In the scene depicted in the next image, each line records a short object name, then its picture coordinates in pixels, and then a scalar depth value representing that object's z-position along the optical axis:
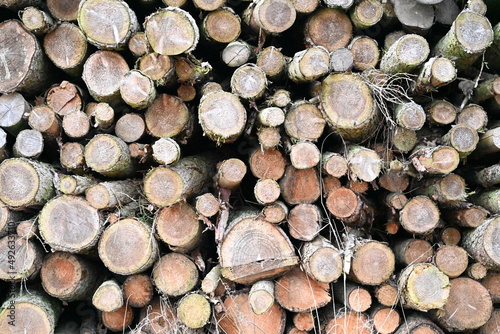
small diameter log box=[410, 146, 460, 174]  3.06
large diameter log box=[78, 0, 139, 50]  3.07
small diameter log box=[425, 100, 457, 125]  3.30
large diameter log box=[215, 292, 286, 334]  3.11
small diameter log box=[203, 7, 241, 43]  3.31
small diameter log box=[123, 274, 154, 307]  3.16
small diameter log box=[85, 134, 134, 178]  3.01
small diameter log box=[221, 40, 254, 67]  3.31
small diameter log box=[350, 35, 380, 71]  3.49
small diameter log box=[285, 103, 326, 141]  3.19
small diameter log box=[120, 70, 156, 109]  3.00
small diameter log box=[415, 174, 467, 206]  3.16
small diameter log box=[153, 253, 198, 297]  3.09
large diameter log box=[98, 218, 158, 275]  2.98
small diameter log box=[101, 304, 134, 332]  3.22
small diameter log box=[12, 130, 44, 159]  3.19
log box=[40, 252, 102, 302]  3.12
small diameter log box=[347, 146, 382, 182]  3.09
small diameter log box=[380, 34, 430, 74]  3.18
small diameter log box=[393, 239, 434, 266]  3.22
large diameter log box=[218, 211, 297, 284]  2.96
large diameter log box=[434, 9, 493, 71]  3.12
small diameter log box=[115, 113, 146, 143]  3.23
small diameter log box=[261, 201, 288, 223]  3.03
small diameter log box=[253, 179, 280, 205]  3.01
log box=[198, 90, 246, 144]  3.01
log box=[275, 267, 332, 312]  3.06
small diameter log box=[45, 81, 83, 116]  3.30
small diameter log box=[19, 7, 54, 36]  3.15
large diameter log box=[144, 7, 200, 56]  2.92
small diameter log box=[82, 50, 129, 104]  3.21
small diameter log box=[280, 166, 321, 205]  3.23
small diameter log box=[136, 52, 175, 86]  3.08
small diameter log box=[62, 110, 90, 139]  3.18
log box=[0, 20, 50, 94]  3.25
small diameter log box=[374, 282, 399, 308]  3.02
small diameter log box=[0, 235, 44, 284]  3.06
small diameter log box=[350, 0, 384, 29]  3.40
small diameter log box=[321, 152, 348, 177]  3.11
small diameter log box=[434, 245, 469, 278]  3.07
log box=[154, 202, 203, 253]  3.03
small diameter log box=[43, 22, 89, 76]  3.33
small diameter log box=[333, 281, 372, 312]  3.04
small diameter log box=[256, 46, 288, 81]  3.33
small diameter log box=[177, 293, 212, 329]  2.96
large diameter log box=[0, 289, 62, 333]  3.02
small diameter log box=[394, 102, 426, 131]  3.11
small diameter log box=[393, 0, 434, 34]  3.47
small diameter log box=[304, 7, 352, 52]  3.53
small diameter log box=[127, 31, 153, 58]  3.22
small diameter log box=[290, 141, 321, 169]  3.09
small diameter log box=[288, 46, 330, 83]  3.14
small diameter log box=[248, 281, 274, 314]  2.88
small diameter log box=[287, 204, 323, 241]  3.12
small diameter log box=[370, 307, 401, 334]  3.04
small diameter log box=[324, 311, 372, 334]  3.07
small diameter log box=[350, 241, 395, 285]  3.00
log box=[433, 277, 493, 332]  3.05
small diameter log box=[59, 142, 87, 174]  3.16
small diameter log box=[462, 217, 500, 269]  2.97
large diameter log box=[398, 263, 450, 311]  2.84
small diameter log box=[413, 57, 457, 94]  3.06
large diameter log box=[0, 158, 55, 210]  3.00
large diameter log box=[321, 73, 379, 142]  3.14
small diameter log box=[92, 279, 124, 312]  2.96
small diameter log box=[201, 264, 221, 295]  2.97
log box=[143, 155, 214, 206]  2.94
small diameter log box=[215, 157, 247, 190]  3.07
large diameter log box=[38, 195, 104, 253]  2.97
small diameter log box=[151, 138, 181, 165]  2.95
